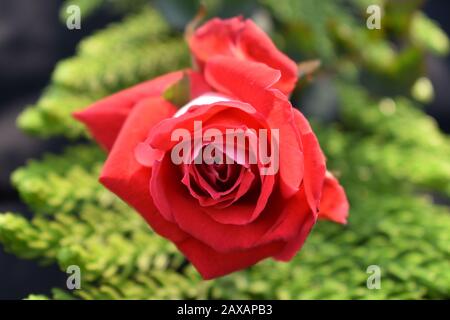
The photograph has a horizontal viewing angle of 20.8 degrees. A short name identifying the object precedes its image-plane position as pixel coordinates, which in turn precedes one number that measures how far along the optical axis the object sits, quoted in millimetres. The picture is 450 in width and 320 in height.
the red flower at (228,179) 426
